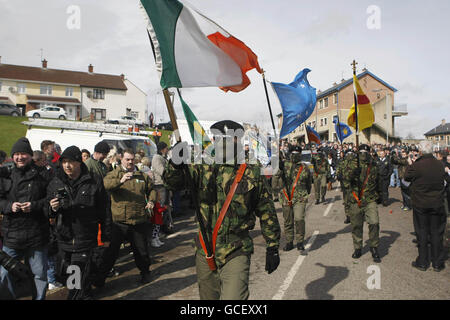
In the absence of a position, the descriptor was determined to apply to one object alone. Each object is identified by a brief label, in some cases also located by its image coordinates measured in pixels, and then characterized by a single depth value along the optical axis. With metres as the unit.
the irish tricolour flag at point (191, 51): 3.02
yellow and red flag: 7.53
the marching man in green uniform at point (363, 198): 6.41
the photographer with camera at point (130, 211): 5.19
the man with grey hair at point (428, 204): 5.82
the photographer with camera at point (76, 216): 4.08
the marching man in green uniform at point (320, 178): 13.33
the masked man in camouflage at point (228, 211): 3.07
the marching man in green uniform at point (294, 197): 7.02
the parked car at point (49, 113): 39.81
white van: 11.43
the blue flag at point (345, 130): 12.52
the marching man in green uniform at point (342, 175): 6.84
